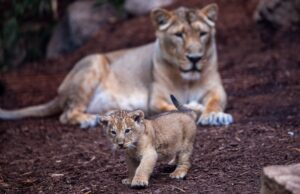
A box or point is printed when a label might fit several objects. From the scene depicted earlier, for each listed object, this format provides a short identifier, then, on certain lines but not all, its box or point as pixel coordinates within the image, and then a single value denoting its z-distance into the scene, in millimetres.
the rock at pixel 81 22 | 25922
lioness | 15914
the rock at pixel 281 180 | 8078
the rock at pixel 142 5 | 24906
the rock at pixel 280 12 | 21578
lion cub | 10086
